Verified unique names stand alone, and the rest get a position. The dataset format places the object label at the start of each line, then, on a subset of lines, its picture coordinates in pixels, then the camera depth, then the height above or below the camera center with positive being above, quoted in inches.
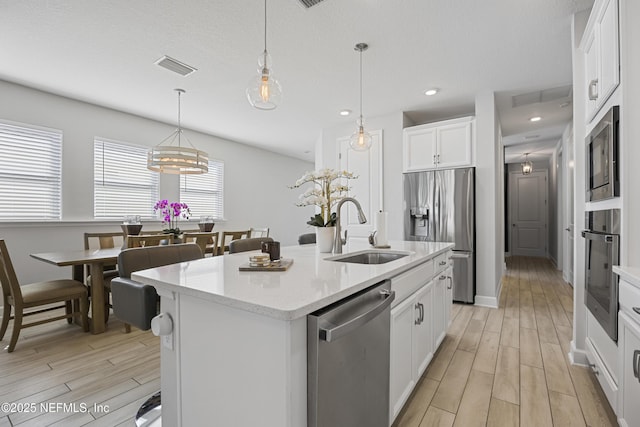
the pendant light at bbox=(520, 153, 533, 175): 280.0 +44.5
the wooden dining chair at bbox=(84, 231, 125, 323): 122.6 -14.0
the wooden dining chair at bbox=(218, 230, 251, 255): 165.5 -13.6
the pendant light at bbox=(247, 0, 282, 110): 73.4 +31.6
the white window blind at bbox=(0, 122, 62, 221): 135.6 +20.2
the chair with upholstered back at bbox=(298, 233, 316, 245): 129.3 -10.8
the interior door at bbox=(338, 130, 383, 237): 183.2 +20.5
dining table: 106.3 -22.9
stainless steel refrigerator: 148.8 -0.7
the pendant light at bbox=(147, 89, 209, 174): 135.3 +25.3
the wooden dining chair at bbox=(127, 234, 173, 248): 118.6 -10.4
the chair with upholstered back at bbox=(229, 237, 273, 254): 91.0 -9.7
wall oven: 60.1 -12.2
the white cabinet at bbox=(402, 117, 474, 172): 154.0 +37.0
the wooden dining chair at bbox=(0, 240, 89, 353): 95.2 -27.1
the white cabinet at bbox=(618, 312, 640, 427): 47.1 -26.0
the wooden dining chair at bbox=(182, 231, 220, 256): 135.8 -11.0
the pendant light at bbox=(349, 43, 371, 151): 121.3 +30.2
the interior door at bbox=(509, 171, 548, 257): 313.6 +0.4
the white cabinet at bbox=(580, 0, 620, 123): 61.2 +36.6
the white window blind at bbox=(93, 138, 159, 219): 166.2 +19.7
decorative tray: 55.3 -9.9
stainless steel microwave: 60.3 +12.4
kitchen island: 34.5 -15.9
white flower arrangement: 78.4 +5.0
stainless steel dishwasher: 36.2 -20.4
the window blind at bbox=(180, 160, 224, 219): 210.2 +16.6
